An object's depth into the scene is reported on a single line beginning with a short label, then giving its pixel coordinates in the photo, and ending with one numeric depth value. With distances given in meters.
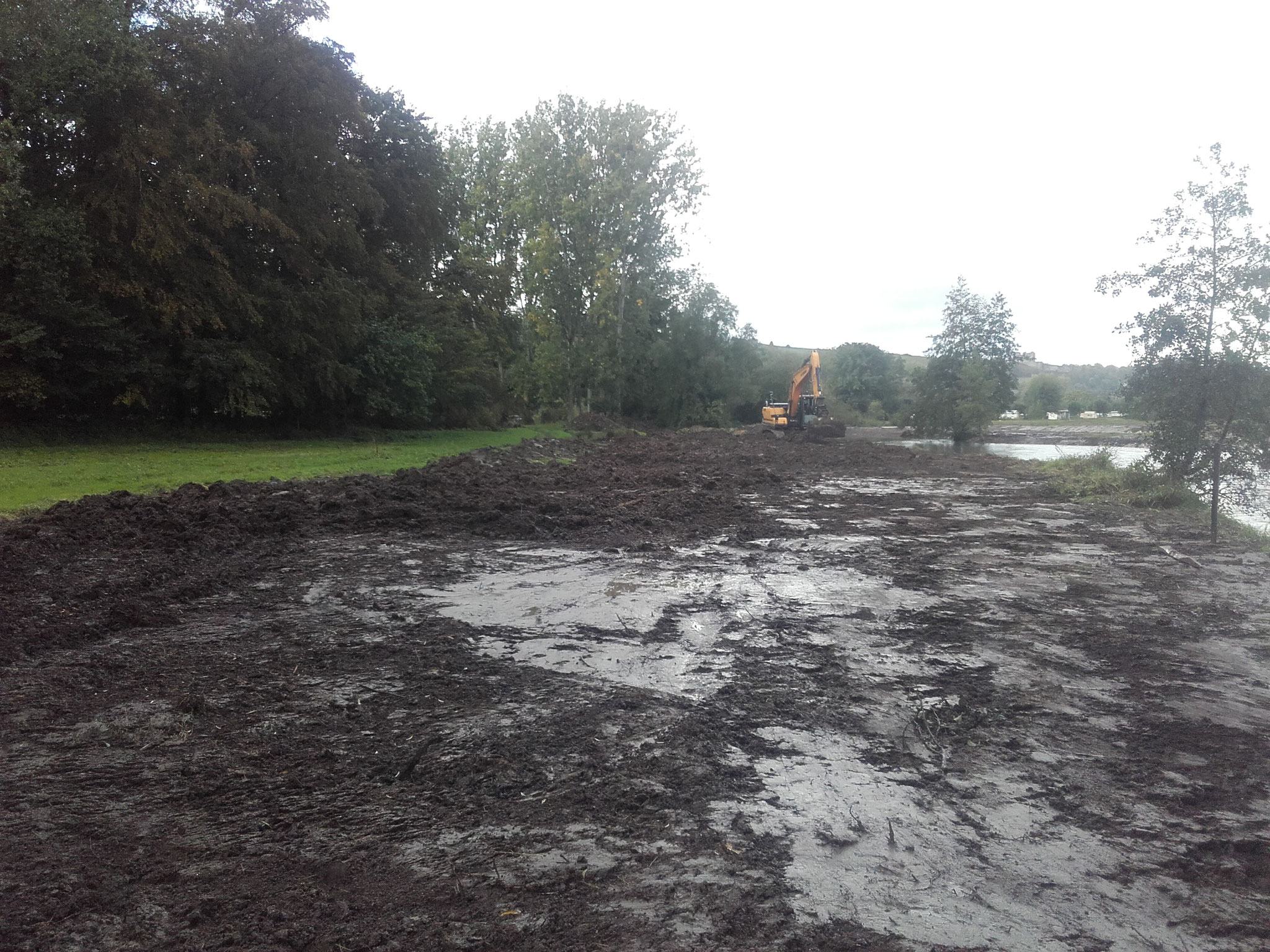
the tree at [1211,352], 12.07
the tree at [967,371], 43.59
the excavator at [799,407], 39.59
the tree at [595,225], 47.16
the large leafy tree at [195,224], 19.33
